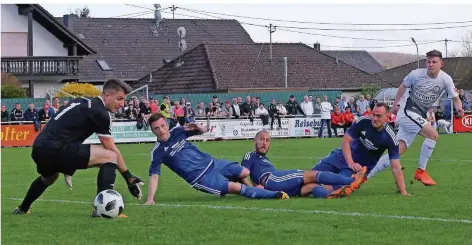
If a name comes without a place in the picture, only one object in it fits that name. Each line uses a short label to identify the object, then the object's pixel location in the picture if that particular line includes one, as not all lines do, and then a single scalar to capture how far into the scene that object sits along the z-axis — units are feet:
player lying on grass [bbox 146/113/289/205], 42.16
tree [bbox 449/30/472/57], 372.17
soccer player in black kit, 35.70
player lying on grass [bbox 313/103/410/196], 43.62
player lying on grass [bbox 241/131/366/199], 42.27
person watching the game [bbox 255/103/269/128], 128.36
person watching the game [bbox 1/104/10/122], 118.96
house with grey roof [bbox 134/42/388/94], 198.08
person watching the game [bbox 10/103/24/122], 117.91
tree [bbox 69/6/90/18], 368.36
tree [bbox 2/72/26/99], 150.41
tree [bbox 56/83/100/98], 158.61
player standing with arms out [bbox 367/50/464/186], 50.91
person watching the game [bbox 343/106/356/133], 127.54
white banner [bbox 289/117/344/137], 131.85
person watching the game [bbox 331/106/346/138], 127.95
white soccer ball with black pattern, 35.53
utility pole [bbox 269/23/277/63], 216.62
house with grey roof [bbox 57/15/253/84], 231.30
